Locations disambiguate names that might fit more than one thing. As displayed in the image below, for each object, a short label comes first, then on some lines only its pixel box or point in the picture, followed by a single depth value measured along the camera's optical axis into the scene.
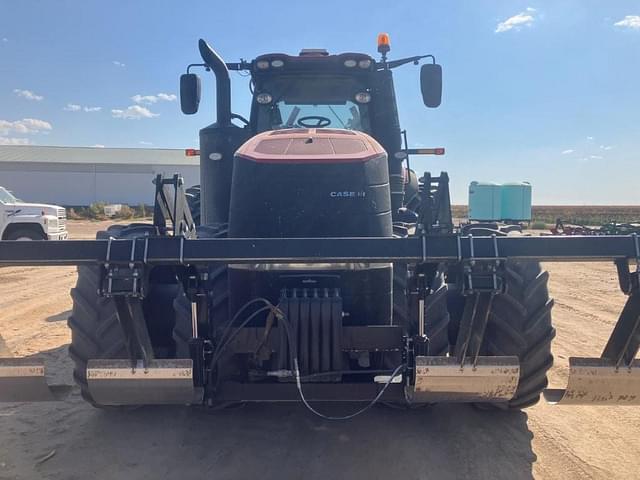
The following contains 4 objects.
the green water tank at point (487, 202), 24.42
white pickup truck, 13.45
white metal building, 49.12
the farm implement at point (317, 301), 2.90
